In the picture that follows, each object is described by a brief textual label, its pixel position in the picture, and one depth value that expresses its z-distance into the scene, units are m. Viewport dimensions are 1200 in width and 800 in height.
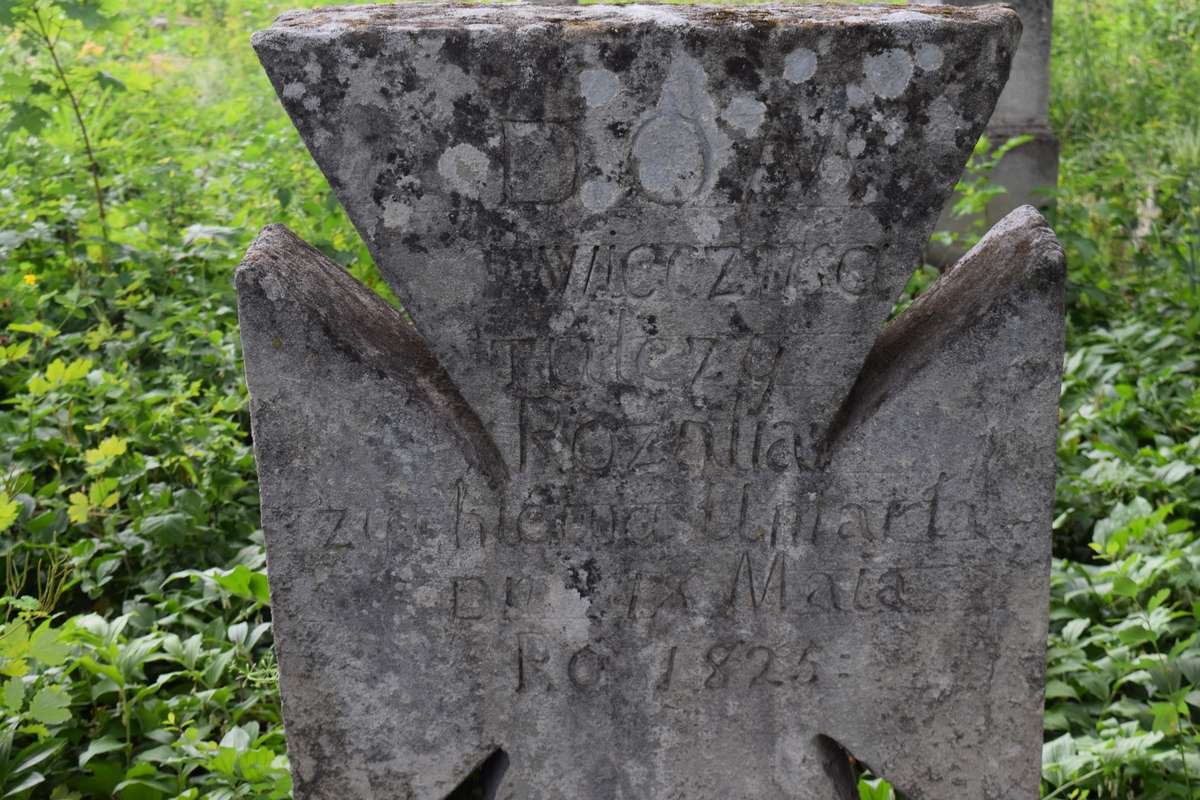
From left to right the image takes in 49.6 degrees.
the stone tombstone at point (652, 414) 1.70
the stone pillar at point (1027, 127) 5.70
